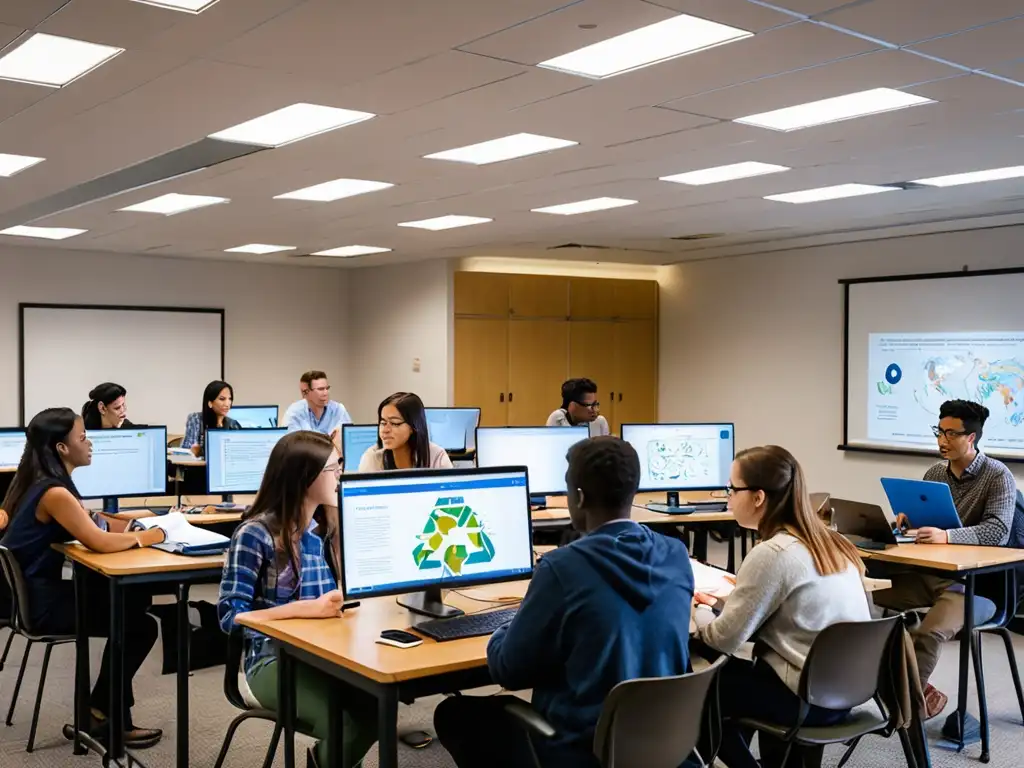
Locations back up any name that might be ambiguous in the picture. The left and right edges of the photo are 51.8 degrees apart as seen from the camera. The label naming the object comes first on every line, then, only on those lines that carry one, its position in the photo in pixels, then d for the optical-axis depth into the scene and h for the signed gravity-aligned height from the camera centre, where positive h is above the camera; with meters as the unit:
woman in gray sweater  2.88 -0.59
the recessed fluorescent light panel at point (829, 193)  6.51 +1.19
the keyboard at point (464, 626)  2.83 -0.68
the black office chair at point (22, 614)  3.89 -0.87
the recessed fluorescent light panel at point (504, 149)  5.11 +1.17
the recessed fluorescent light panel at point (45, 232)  8.66 +1.25
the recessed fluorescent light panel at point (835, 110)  4.30 +1.16
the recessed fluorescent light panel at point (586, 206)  6.92 +1.19
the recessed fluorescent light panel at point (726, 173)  5.80 +1.17
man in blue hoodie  2.32 -0.52
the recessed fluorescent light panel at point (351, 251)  9.89 +1.25
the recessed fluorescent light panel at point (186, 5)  3.15 +1.13
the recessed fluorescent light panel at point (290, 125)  4.57 +1.17
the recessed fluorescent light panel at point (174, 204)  7.02 +1.22
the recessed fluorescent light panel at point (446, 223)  7.82 +1.21
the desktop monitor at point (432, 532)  2.92 -0.44
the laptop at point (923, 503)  4.54 -0.54
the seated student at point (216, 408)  7.14 -0.18
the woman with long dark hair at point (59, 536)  3.88 -0.58
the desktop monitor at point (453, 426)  8.26 -0.35
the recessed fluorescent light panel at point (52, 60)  3.64 +1.16
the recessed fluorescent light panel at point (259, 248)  9.74 +1.25
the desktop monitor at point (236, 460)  5.50 -0.41
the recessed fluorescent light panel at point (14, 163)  5.62 +1.20
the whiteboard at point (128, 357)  10.11 +0.25
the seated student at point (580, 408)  6.52 -0.17
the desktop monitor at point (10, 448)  6.19 -0.39
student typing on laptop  4.35 -0.58
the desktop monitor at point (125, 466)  5.09 -0.41
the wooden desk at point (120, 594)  3.67 -0.77
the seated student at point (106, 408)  6.22 -0.16
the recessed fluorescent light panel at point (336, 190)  6.36 +1.19
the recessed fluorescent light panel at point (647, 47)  3.45 +1.15
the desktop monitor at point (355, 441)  6.35 -0.36
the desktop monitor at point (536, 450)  5.34 -0.35
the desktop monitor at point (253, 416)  8.81 -0.29
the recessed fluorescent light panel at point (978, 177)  5.92 +1.17
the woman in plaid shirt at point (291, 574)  2.91 -0.56
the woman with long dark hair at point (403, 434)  4.54 -0.23
